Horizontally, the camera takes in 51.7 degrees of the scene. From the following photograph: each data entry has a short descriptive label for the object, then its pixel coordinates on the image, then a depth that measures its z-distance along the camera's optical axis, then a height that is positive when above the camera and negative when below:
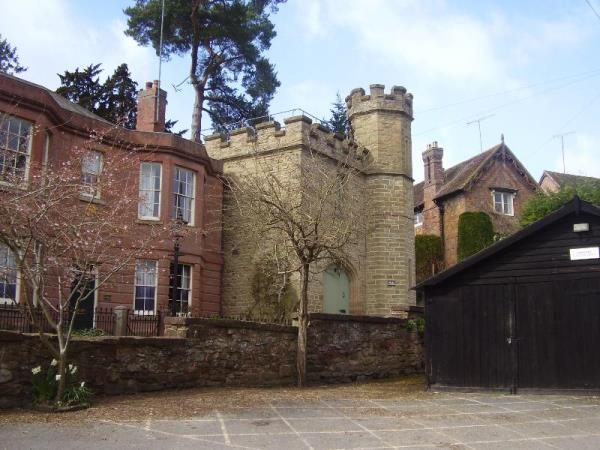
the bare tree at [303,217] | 14.48 +2.71
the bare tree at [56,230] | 9.83 +1.65
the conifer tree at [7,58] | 35.86 +15.55
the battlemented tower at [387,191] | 23.36 +5.27
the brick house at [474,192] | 32.25 +7.24
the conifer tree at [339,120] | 41.81 +14.06
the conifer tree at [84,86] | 29.64 +11.53
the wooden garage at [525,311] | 12.42 +0.38
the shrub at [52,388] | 9.78 -0.99
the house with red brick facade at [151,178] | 16.11 +4.62
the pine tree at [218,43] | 30.50 +14.32
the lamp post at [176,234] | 16.62 +2.61
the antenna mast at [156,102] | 22.31 +7.99
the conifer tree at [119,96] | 29.69 +11.06
